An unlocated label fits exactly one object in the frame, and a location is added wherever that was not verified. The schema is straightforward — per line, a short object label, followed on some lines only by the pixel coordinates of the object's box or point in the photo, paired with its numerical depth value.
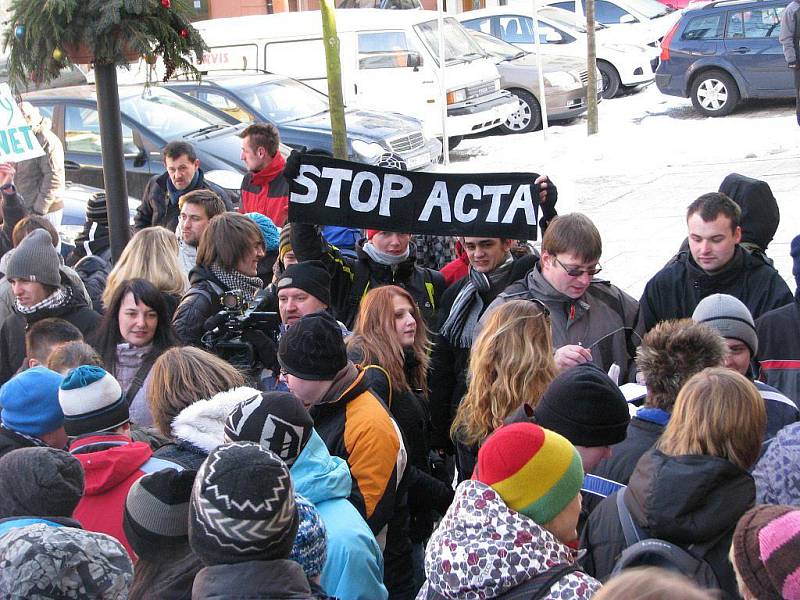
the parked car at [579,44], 20.44
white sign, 7.76
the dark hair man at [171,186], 8.18
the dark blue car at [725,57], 16.92
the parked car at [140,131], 11.45
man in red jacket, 8.19
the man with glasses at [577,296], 4.84
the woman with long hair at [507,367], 4.02
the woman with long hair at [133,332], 5.11
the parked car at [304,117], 12.98
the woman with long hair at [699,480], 2.87
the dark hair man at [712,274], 5.28
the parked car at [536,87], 18.09
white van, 16.39
